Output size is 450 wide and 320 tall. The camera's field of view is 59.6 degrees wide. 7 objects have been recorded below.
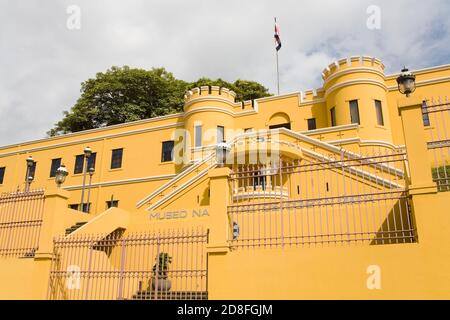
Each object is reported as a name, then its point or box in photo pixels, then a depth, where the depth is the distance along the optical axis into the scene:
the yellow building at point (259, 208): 7.81
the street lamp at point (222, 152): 10.23
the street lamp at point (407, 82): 8.58
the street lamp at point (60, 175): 12.62
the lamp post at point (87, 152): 21.06
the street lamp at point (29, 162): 18.80
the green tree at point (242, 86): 39.09
